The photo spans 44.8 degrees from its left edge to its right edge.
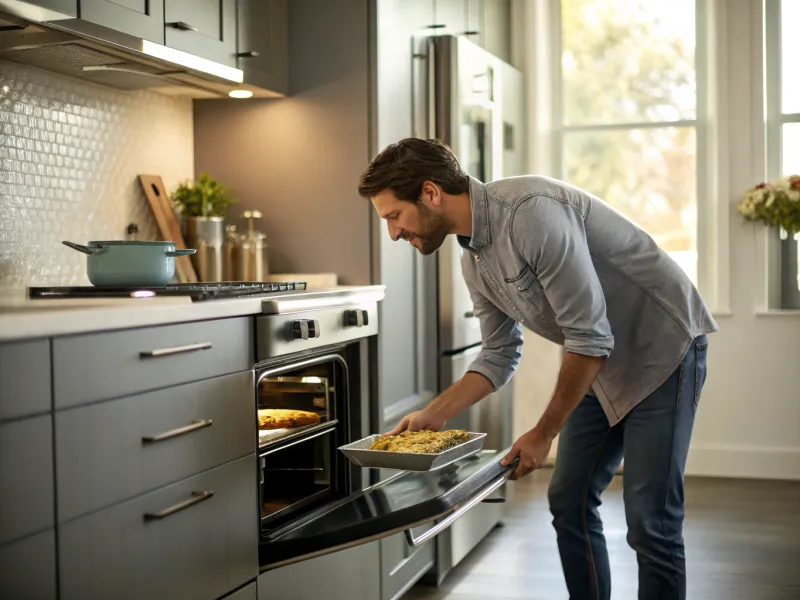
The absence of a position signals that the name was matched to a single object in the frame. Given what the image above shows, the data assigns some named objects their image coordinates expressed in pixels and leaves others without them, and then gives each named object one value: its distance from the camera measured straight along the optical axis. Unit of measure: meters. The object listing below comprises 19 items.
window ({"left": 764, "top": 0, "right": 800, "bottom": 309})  4.84
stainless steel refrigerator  3.29
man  2.06
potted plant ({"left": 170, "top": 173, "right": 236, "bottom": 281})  2.92
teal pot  2.21
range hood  2.04
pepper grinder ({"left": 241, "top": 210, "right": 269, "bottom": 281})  2.90
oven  1.86
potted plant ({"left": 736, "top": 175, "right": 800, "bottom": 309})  4.66
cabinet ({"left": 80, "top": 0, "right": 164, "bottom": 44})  2.12
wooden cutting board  2.88
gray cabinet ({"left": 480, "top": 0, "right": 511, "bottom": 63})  4.31
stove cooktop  2.03
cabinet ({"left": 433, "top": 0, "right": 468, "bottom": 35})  3.46
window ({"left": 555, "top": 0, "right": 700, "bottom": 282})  5.04
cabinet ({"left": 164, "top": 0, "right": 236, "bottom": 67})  2.41
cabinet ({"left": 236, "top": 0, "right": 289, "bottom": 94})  2.74
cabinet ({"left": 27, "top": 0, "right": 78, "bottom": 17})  1.96
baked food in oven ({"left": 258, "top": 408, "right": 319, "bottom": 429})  2.34
